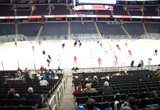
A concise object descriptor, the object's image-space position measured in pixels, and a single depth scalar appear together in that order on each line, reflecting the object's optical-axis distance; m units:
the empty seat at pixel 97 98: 4.34
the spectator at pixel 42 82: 7.09
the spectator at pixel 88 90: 5.04
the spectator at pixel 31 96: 4.68
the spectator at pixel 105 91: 4.84
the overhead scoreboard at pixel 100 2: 38.47
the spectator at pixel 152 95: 4.41
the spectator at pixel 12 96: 4.49
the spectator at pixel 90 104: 3.09
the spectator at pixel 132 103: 3.33
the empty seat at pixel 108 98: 4.39
